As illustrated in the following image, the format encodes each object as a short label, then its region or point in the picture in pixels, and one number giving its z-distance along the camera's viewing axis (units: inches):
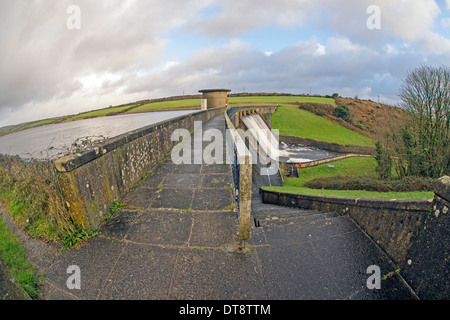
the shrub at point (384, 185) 400.8
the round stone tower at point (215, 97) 1104.2
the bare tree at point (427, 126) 545.3
